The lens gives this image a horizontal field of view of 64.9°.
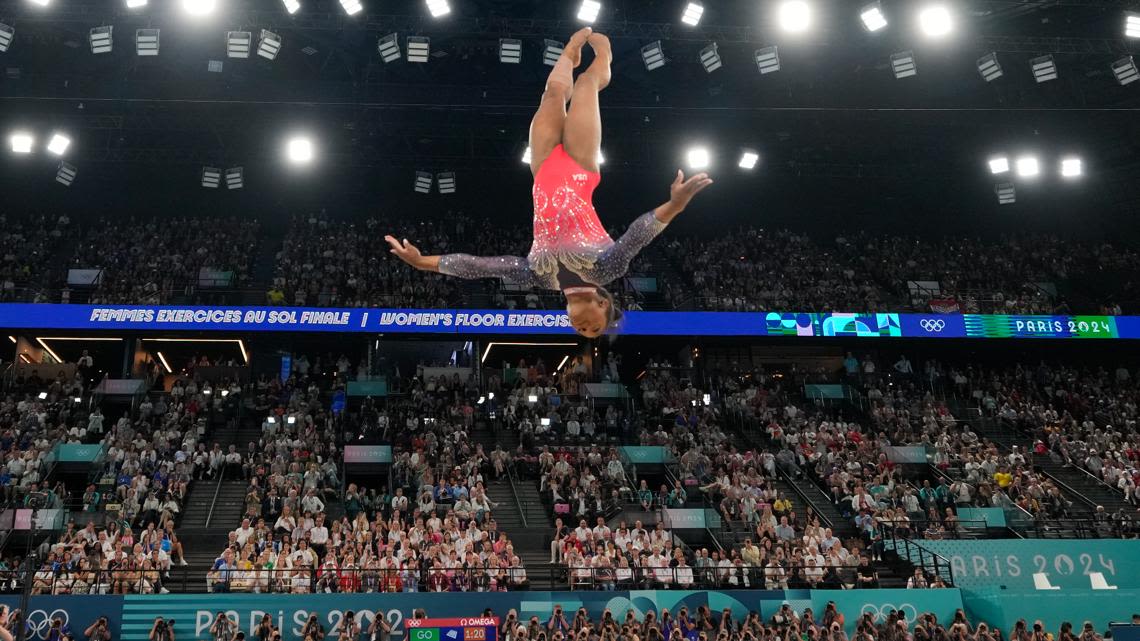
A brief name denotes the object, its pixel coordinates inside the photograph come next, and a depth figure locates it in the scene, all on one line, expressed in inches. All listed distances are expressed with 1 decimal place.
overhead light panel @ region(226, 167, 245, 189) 1004.6
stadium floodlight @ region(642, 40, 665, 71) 762.8
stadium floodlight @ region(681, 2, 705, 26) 712.4
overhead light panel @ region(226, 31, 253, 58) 708.0
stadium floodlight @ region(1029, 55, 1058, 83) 783.1
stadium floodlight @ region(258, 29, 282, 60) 710.5
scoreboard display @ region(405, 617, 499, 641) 474.9
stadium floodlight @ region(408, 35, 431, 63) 739.4
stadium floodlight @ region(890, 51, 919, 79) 782.5
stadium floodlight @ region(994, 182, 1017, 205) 1113.4
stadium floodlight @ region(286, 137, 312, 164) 855.7
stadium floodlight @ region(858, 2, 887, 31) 706.2
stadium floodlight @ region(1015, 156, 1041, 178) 968.9
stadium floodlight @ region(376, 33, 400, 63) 745.0
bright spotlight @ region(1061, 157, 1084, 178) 999.6
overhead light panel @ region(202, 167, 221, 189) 994.1
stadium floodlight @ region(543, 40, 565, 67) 753.6
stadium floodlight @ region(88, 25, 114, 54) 698.8
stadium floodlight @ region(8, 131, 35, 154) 808.3
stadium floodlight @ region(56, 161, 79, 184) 968.9
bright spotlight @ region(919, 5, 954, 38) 689.6
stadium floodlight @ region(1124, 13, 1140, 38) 726.5
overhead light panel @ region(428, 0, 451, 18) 684.2
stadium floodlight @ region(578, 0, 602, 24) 704.4
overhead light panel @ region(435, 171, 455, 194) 1039.0
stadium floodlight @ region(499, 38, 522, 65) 754.2
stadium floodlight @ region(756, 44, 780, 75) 762.2
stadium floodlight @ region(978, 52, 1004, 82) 789.2
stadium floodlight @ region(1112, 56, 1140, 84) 789.9
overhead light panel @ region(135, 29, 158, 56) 696.4
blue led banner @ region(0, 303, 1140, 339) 901.8
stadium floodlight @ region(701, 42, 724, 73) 765.9
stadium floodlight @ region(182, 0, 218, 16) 629.9
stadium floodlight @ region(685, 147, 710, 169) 904.9
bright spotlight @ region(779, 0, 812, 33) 685.9
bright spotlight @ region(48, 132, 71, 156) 853.2
